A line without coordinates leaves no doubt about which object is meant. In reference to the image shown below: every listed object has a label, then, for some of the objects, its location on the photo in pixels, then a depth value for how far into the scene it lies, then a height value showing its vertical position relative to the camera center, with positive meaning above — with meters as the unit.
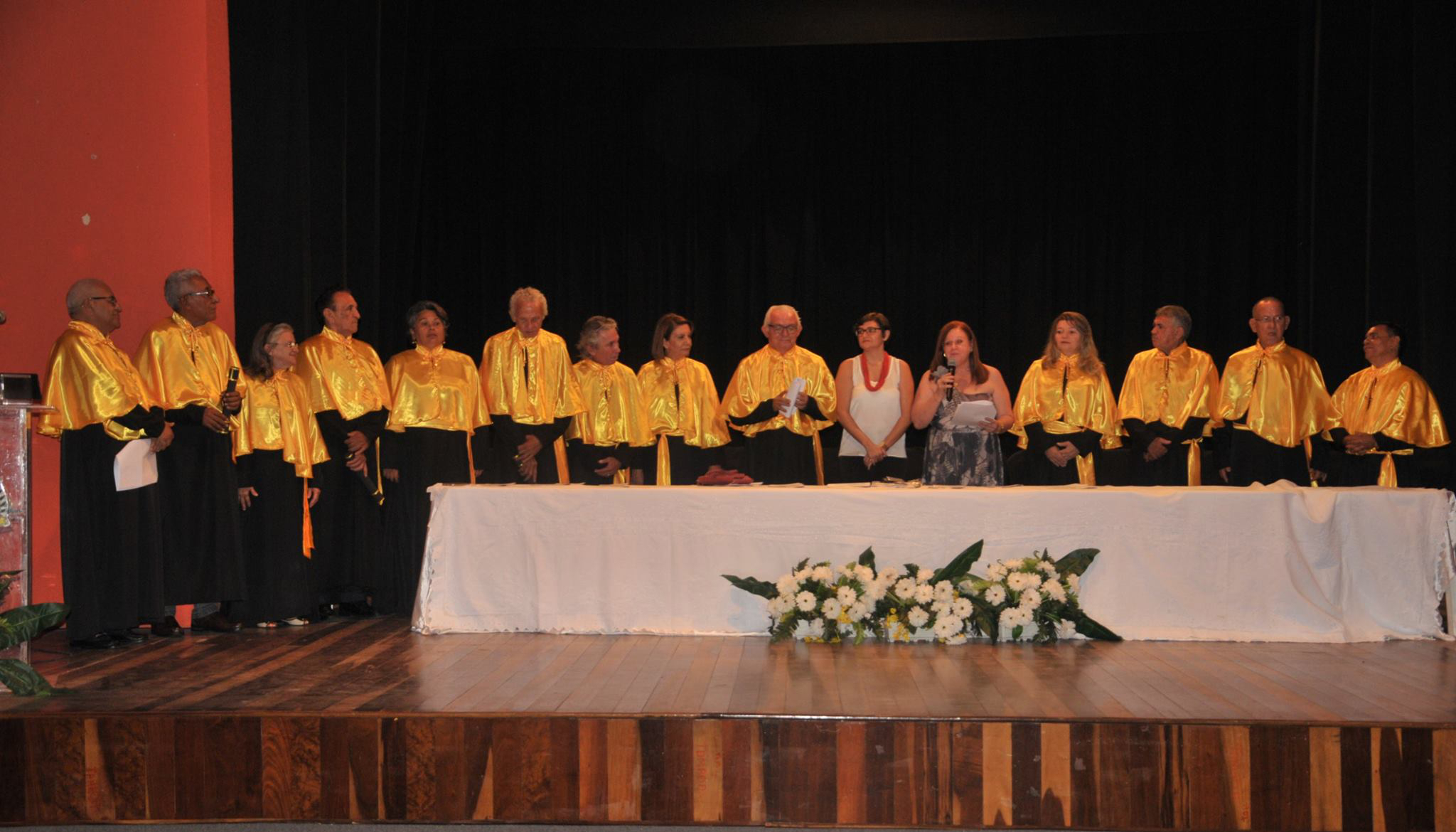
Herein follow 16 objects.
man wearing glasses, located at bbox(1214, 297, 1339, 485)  6.48 -0.01
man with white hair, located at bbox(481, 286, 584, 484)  6.37 +0.10
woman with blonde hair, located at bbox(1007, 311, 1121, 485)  6.19 -0.01
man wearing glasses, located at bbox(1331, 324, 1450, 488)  6.28 -0.11
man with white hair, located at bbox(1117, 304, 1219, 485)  6.43 -0.01
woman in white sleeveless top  6.73 +0.03
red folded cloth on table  5.37 -0.33
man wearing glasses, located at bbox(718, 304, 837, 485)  6.68 -0.01
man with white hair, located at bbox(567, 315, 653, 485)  6.56 -0.05
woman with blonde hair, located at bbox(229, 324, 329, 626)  5.70 -0.35
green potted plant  3.75 -0.73
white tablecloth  4.93 -0.61
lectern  4.30 -0.30
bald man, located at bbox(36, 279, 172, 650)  5.09 -0.30
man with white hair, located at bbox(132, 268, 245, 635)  5.45 -0.19
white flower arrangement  4.73 -0.79
